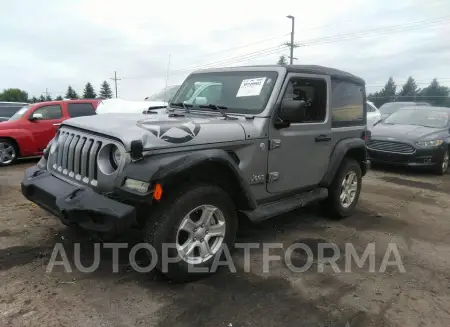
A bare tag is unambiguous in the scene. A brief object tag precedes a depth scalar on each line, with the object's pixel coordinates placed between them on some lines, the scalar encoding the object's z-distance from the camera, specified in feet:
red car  28.78
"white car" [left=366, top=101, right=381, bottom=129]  43.26
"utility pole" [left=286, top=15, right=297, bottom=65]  95.20
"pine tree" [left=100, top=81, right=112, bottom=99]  243.89
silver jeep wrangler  9.03
